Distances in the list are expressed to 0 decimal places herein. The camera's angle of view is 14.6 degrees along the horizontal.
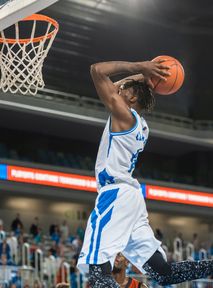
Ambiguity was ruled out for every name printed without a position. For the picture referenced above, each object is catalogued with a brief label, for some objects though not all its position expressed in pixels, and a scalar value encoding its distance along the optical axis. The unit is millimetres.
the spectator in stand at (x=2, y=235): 19759
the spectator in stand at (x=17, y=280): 15583
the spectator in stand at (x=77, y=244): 23419
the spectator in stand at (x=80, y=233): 27156
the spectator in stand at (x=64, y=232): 26653
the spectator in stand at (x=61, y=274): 17219
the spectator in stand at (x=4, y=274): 15588
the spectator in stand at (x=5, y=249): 19216
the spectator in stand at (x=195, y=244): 29516
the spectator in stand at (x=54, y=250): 21672
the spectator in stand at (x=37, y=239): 23703
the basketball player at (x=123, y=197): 6223
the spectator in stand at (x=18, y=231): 23781
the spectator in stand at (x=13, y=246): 19438
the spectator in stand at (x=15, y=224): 26000
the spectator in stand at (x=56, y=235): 25080
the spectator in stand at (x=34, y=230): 25875
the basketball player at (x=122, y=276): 7492
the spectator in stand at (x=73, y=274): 17469
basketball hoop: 10367
